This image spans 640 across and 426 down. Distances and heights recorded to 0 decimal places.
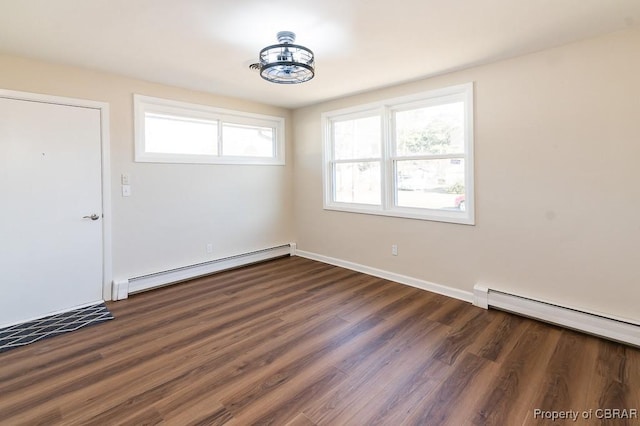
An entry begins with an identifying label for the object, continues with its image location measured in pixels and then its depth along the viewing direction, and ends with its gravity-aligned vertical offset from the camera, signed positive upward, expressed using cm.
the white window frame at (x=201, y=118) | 363 +122
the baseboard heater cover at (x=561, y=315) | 245 -94
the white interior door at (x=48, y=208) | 285 +4
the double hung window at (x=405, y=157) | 342 +65
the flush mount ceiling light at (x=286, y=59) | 240 +119
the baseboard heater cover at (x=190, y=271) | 351 -78
